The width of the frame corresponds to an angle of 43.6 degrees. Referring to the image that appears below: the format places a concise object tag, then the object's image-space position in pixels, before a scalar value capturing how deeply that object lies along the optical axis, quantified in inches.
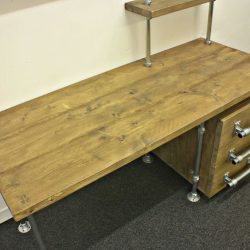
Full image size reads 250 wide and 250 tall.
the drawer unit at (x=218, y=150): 45.4
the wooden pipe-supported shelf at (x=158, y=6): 45.9
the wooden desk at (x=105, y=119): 33.1
